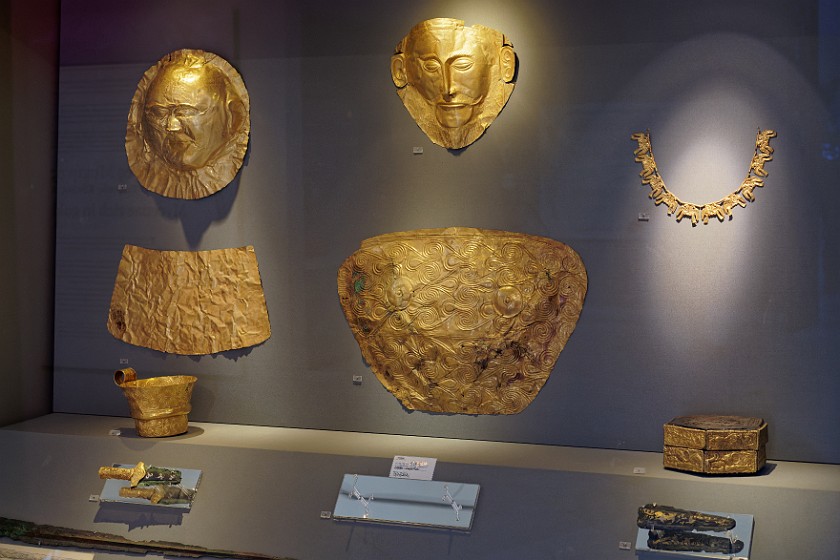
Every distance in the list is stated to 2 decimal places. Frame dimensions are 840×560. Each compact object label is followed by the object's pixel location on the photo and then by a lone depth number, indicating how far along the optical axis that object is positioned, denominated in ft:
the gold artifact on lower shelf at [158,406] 12.96
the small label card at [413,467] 11.62
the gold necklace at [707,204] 11.61
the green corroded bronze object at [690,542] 10.09
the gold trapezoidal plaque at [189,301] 13.93
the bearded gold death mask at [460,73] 12.56
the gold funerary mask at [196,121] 13.71
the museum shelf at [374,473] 10.52
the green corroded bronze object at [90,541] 11.82
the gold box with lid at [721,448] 10.78
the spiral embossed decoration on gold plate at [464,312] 12.50
